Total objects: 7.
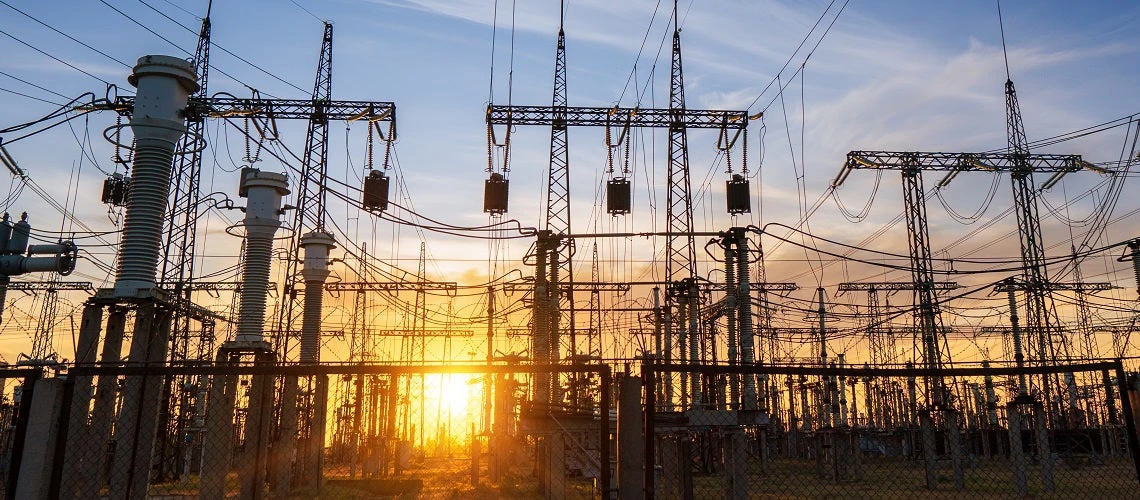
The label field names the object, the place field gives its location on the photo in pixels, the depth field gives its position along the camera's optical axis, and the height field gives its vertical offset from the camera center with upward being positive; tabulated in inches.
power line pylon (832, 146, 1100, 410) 1194.0 +413.7
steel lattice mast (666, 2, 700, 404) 1090.7 +266.0
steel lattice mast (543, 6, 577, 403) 1076.5 +233.2
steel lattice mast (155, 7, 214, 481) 1014.4 +277.0
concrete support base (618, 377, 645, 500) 267.0 -3.5
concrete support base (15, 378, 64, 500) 274.8 -6.7
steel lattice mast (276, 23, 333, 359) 1006.4 +313.0
